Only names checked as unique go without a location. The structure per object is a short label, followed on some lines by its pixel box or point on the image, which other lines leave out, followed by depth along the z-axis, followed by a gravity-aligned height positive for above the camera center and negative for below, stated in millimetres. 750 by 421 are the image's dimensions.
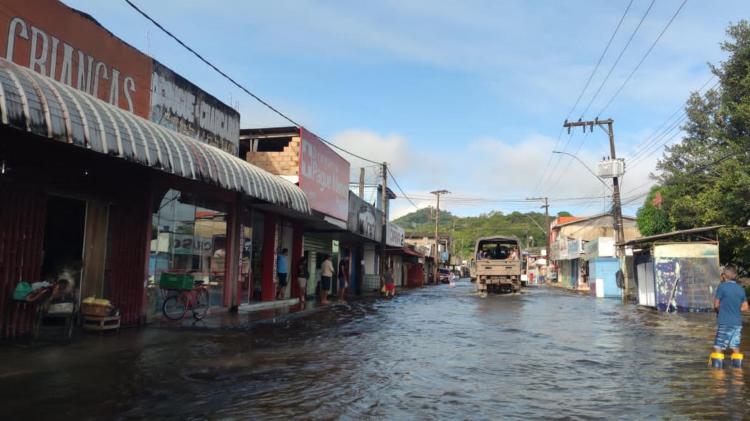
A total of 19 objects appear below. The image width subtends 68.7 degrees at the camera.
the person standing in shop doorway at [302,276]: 18836 -306
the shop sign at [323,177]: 19031 +3464
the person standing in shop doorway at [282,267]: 18844 -13
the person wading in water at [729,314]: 8328 -567
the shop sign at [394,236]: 35950 +2391
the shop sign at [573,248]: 49156 +2353
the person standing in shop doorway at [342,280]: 23356 -505
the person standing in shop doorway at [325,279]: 20219 -425
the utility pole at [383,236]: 32250 +1983
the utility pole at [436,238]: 64831 +3609
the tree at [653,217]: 32438 +3616
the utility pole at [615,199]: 30375 +4359
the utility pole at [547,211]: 66262 +7556
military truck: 31672 +475
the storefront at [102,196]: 7863 +1369
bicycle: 12727 -941
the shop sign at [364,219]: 25386 +2546
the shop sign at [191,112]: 12609 +3942
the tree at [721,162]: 21891 +4979
